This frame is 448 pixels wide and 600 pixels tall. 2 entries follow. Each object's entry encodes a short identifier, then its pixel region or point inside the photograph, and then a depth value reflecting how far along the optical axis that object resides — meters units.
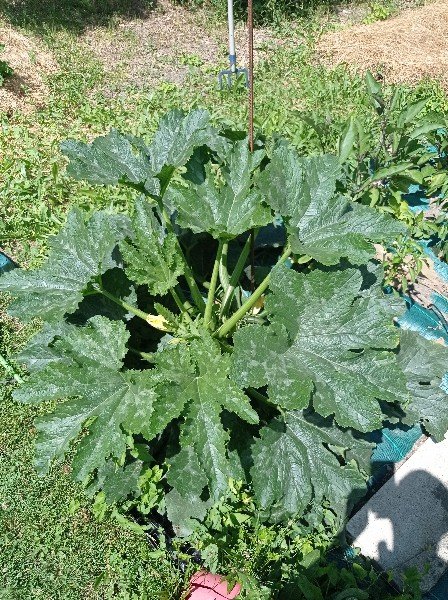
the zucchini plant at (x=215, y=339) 2.21
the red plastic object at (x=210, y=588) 2.40
